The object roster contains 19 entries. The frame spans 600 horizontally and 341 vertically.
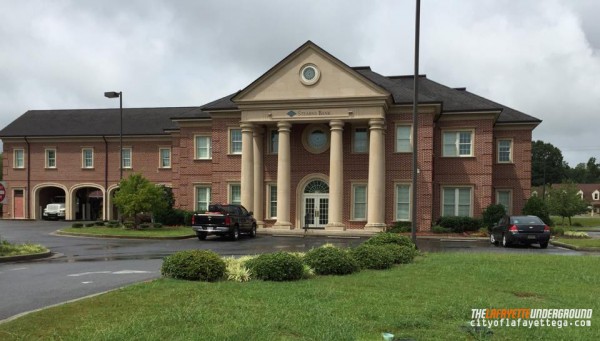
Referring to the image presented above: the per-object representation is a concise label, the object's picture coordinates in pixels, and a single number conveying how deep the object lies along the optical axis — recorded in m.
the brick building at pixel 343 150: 30.31
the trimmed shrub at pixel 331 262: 10.86
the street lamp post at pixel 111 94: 30.58
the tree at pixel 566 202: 55.25
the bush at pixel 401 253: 12.87
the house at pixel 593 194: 120.99
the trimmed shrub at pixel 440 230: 29.91
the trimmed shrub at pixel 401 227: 29.78
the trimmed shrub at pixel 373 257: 11.77
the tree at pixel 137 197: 30.30
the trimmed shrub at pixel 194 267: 9.80
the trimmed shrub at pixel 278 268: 9.91
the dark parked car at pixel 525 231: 21.55
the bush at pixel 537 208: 30.62
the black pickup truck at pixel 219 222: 24.97
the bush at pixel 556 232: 28.91
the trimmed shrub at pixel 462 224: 30.22
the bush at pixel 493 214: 30.19
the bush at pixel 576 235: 27.36
